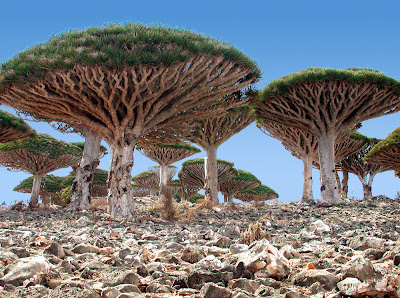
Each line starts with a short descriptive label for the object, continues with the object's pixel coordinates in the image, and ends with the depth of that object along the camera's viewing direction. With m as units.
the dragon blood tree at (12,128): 12.22
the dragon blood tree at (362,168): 21.45
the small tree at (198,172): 23.25
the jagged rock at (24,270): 2.14
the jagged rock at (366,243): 2.97
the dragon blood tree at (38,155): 16.52
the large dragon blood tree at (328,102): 10.98
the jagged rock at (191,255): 2.95
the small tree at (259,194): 32.03
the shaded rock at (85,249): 3.26
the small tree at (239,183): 27.38
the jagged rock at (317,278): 2.07
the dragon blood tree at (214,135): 14.35
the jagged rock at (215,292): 1.93
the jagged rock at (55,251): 2.95
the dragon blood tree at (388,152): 12.98
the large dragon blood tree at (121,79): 7.76
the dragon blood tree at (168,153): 21.66
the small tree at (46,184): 23.59
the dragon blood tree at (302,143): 15.19
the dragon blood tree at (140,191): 31.20
